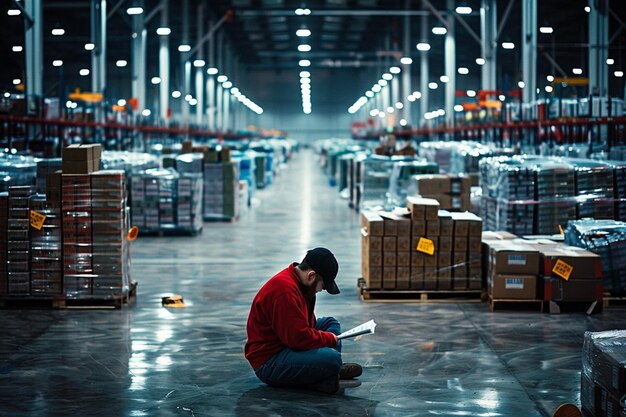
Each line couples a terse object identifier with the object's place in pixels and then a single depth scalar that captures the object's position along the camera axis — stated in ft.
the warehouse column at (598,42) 84.58
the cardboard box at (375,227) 38.40
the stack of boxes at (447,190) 52.19
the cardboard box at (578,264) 35.73
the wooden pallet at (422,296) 38.75
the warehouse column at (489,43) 116.37
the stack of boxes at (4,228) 37.01
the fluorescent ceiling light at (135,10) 105.19
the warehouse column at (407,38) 153.69
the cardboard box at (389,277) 38.78
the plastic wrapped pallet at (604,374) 19.10
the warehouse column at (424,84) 152.05
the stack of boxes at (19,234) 36.88
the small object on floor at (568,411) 19.79
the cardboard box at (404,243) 38.47
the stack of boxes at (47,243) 36.91
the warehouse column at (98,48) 97.91
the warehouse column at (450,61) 127.34
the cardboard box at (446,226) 38.63
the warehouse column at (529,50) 88.89
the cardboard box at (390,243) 38.45
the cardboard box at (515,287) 36.24
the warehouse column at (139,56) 118.01
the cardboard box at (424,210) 38.47
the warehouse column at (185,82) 150.13
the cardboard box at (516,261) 35.99
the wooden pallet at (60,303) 37.17
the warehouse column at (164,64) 125.70
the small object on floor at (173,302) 37.99
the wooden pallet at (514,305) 36.52
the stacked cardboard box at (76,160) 37.22
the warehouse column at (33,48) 78.18
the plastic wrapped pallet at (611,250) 37.52
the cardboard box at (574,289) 35.96
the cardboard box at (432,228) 38.63
